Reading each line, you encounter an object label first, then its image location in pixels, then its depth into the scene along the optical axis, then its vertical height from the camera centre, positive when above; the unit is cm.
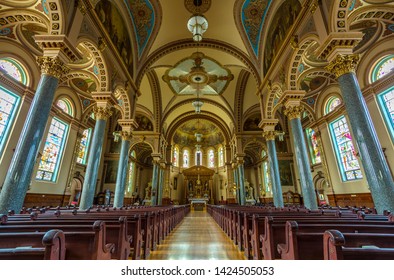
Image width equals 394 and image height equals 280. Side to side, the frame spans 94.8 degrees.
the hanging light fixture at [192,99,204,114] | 1250 +632
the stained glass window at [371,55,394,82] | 892 +637
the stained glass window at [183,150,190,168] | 2788 +617
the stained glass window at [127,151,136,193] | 2112 +287
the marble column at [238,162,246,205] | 1657 +137
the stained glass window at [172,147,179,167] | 2647 +614
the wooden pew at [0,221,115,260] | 171 -39
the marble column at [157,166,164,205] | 1872 +146
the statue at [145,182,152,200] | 2242 +83
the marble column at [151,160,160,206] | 1670 +189
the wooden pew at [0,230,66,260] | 117 -31
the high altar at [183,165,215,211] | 2508 +250
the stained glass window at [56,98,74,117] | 1296 +673
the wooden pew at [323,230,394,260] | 120 -33
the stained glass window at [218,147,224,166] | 2688 +626
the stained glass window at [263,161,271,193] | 2114 +255
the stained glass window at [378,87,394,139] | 865 +438
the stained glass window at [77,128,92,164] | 1541 +452
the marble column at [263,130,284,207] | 930 +160
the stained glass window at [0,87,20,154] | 885 +429
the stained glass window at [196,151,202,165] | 2812 +648
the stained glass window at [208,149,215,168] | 2781 +617
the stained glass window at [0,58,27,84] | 904 +652
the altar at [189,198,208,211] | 2190 -40
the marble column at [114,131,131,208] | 924 +159
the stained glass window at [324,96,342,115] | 1255 +648
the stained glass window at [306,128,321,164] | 1476 +430
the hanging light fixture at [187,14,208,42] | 658 +617
